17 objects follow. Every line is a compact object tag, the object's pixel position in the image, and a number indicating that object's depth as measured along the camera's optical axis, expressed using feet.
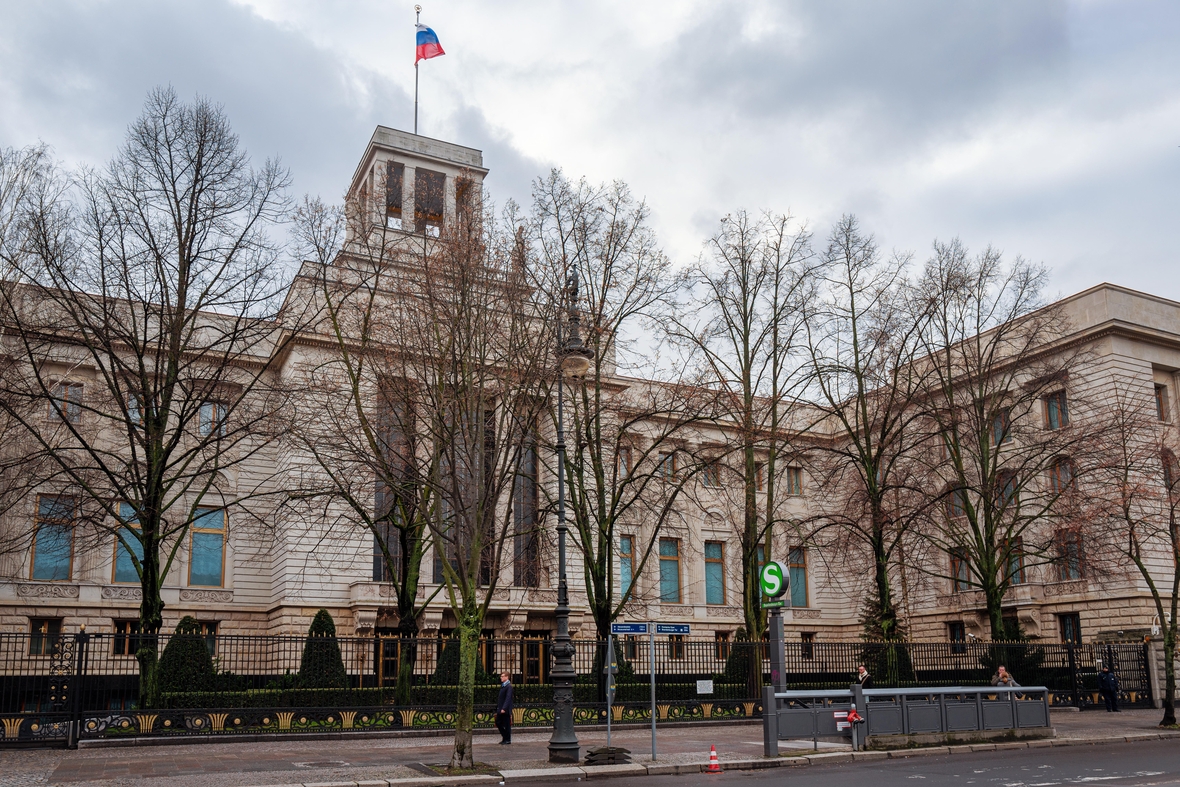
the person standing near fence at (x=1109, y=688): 103.55
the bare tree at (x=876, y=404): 102.63
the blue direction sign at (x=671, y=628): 58.95
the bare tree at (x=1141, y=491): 89.56
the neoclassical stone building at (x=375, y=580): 121.80
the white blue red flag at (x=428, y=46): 145.89
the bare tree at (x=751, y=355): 101.24
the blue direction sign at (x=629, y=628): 58.59
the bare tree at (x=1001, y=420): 108.27
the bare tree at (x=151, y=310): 73.20
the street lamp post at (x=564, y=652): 58.70
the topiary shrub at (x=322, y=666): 79.97
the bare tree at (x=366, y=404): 74.54
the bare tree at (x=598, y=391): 92.32
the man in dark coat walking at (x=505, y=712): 72.54
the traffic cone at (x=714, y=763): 56.59
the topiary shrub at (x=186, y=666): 82.65
